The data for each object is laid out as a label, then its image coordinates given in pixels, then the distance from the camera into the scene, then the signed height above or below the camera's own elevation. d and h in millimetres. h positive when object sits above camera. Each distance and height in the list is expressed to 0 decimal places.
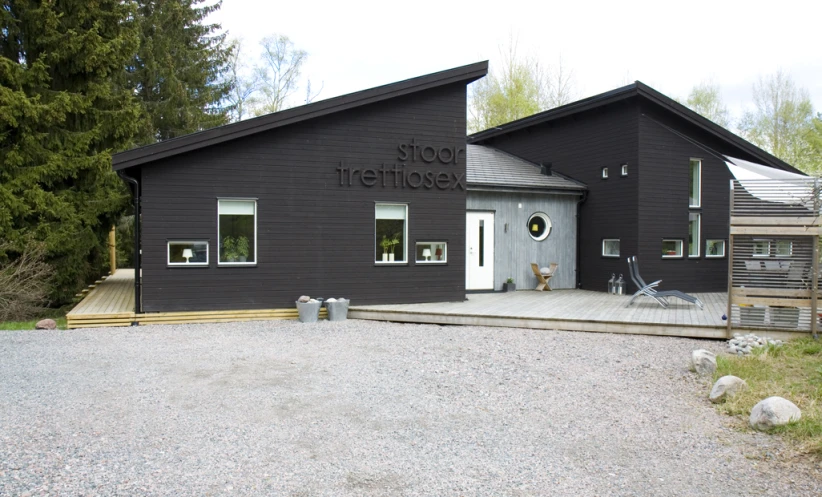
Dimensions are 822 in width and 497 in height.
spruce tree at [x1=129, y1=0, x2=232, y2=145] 19047 +5791
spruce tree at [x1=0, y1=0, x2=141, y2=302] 12562 +2561
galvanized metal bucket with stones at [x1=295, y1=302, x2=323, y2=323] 10328 -1187
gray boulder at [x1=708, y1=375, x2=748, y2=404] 5371 -1295
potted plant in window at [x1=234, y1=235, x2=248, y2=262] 10477 -96
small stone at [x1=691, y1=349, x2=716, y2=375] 6363 -1259
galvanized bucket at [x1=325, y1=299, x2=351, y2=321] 10538 -1178
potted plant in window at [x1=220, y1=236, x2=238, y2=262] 10391 -131
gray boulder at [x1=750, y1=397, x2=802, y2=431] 4574 -1299
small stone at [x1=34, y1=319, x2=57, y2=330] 9727 -1361
